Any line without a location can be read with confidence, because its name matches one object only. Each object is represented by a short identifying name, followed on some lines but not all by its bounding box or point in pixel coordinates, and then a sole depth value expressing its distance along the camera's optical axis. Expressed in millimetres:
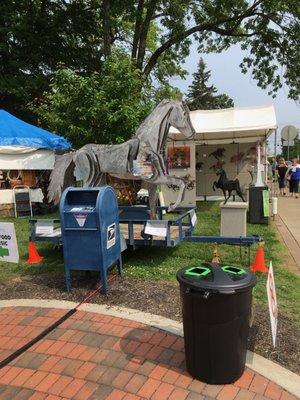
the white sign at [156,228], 6348
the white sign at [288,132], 16875
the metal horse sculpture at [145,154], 7281
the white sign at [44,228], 6889
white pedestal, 8109
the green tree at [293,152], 84319
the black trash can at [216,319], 3215
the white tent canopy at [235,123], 13375
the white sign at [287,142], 17375
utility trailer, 6379
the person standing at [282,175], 19906
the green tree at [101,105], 12195
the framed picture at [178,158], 14789
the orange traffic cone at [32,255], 7133
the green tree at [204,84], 59481
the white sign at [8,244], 5281
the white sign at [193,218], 7466
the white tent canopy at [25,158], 13484
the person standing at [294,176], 18000
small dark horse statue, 14031
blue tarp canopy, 13617
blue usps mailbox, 5223
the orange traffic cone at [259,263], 6426
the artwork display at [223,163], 18516
